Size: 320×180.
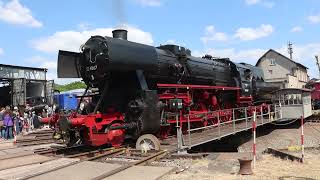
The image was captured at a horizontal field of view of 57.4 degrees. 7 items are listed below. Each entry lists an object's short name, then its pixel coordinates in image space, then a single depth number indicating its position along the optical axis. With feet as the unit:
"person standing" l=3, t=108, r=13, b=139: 51.59
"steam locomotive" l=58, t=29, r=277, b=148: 30.79
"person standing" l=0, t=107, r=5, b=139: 52.47
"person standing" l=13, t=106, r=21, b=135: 55.54
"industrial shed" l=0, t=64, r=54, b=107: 76.90
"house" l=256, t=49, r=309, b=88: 176.60
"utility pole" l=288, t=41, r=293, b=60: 199.56
